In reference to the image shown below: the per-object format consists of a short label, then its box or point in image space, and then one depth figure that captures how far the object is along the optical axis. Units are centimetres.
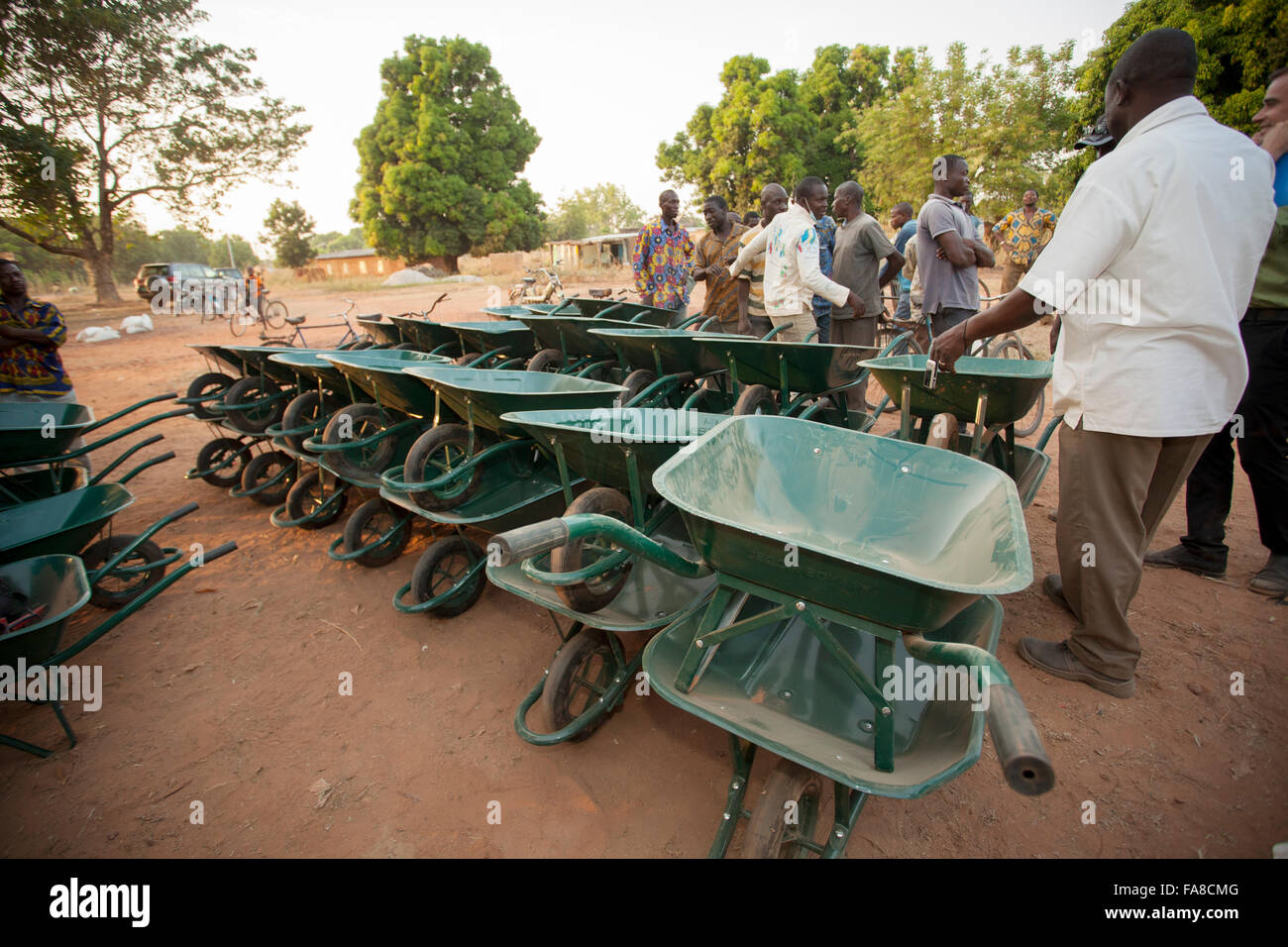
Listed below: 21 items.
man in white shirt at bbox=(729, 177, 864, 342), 440
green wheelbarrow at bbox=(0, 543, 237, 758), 218
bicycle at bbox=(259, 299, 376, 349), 618
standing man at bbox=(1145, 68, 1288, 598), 282
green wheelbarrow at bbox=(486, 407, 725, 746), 230
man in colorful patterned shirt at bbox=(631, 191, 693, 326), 655
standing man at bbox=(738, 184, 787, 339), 563
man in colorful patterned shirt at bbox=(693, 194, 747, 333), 598
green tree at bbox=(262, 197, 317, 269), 4072
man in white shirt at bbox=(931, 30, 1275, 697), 201
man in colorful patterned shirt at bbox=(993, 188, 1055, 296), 838
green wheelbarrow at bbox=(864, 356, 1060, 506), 296
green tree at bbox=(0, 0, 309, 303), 1591
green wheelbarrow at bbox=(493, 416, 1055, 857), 143
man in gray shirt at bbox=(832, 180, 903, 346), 497
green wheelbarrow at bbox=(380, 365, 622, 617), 299
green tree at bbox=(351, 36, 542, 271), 2878
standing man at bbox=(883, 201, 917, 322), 748
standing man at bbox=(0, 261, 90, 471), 418
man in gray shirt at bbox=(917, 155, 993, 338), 429
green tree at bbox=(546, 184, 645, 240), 6944
